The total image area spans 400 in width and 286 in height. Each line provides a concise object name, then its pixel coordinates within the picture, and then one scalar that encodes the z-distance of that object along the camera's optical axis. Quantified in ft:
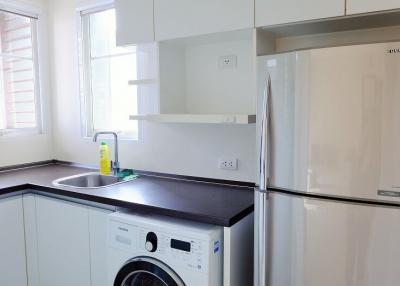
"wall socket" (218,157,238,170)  7.22
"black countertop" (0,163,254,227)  5.48
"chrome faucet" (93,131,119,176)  8.60
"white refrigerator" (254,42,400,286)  4.01
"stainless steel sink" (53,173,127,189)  8.34
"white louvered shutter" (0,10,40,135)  9.36
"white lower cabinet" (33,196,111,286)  6.78
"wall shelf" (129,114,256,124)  5.73
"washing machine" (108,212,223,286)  5.05
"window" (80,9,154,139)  9.09
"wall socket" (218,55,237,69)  7.00
